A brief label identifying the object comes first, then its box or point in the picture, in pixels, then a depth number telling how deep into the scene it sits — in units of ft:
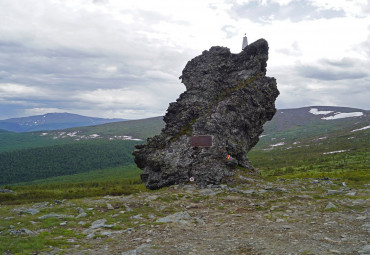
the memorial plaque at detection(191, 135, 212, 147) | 93.09
